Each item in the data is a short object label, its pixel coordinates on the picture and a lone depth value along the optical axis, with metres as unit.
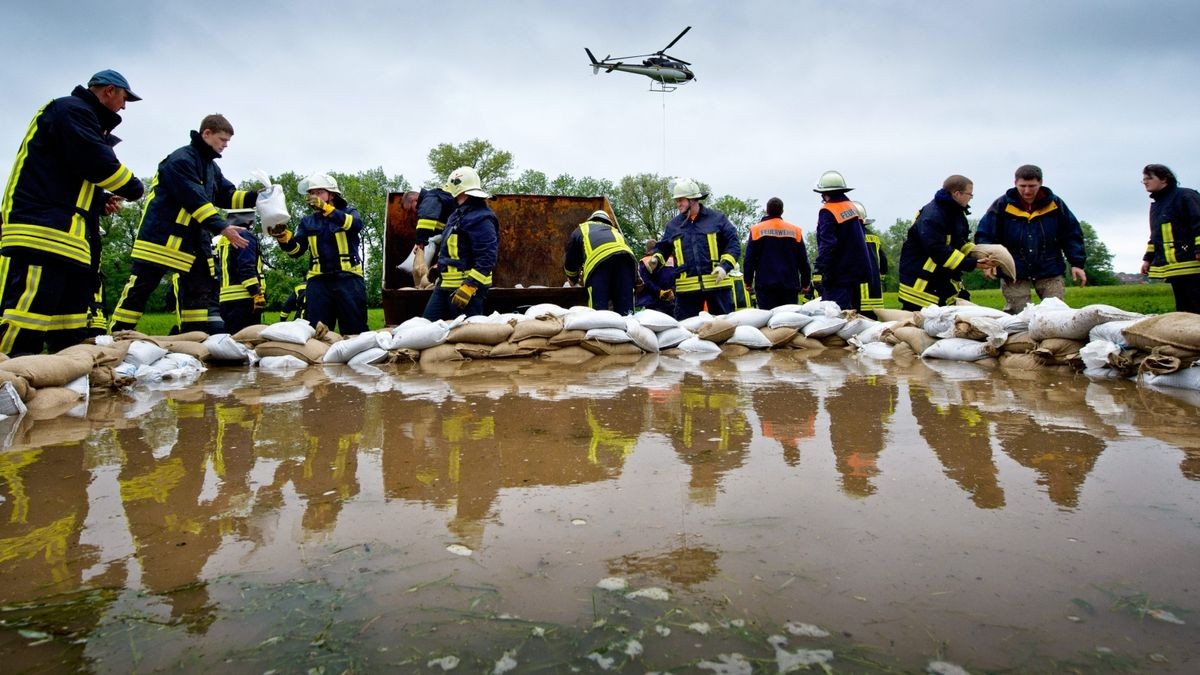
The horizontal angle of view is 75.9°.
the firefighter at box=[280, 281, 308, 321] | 7.94
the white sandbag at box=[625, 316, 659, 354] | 5.26
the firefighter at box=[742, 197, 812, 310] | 6.89
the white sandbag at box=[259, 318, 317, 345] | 4.98
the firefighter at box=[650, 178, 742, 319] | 6.79
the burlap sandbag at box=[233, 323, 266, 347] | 5.08
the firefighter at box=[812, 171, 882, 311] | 6.27
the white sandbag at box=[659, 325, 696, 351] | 5.43
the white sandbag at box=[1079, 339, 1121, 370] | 3.70
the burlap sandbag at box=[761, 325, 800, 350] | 5.56
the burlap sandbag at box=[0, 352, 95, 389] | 3.17
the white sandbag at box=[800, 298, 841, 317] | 5.73
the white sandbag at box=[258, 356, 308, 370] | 4.86
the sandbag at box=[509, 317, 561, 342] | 5.09
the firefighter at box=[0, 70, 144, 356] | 3.89
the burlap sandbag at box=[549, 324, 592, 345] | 5.13
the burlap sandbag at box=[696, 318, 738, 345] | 5.47
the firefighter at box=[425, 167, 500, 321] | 5.79
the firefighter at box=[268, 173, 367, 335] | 6.16
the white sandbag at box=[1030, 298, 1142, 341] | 3.92
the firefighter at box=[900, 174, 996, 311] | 5.84
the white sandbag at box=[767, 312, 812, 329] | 5.62
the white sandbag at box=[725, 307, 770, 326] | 5.63
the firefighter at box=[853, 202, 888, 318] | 6.45
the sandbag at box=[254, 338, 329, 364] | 4.97
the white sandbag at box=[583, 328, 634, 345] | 5.14
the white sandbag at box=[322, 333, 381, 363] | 4.96
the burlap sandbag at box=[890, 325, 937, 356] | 4.93
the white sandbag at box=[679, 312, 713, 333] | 5.83
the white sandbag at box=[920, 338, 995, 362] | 4.54
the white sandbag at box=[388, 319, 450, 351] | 5.00
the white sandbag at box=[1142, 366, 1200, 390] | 3.15
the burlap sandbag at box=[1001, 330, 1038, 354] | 4.33
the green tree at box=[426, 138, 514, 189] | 32.09
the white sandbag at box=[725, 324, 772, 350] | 5.47
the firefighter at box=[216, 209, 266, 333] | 7.33
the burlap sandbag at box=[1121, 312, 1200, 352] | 3.22
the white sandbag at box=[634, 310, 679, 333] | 5.42
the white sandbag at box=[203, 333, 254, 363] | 4.87
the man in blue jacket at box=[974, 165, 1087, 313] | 5.96
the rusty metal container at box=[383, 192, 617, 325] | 8.64
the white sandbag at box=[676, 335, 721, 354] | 5.34
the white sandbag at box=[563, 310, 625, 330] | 5.15
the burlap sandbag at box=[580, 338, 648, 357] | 5.14
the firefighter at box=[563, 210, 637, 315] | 6.46
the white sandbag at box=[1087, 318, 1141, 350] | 3.70
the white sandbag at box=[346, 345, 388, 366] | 4.95
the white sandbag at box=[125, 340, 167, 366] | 4.25
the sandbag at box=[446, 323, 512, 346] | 5.07
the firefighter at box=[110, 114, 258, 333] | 4.82
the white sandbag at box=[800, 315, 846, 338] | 5.64
